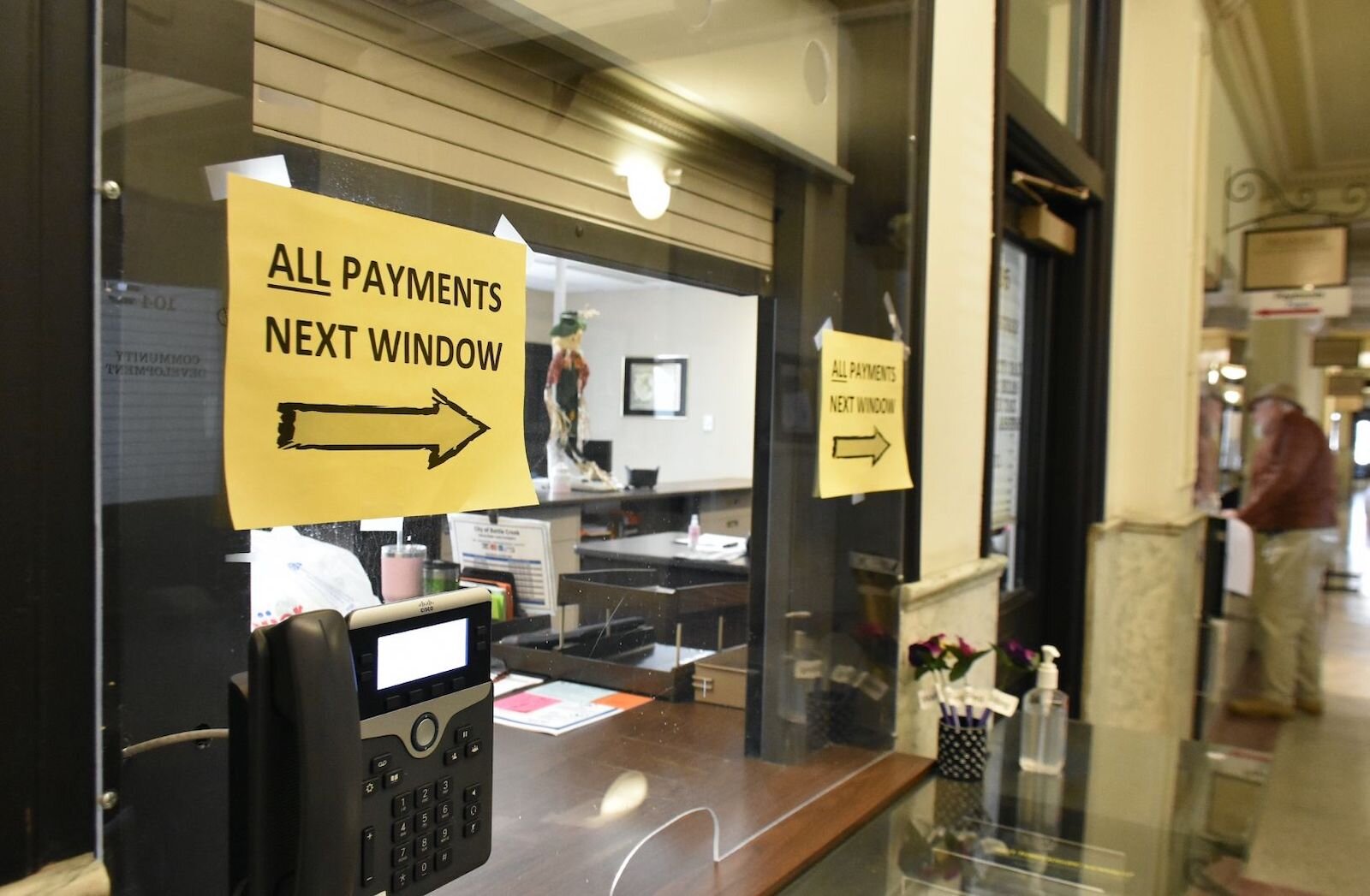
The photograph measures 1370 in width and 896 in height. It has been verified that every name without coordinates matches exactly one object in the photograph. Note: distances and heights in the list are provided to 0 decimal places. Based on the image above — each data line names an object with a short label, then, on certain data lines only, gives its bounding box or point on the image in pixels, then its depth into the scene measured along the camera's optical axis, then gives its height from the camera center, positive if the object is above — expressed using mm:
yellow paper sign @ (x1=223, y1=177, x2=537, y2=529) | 600 +36
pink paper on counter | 918 -277
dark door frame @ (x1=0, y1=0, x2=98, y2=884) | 510 -12
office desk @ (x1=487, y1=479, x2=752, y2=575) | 935 -96
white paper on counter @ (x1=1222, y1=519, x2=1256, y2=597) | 4684 -579
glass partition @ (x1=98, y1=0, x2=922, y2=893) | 592 +26
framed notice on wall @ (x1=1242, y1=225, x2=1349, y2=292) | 5305 +1006
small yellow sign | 1400 +15
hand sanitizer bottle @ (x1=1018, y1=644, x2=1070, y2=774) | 1636 -502
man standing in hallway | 5062 -578
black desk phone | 557 -212
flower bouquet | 1512 -443
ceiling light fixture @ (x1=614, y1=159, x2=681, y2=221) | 1021 +255
